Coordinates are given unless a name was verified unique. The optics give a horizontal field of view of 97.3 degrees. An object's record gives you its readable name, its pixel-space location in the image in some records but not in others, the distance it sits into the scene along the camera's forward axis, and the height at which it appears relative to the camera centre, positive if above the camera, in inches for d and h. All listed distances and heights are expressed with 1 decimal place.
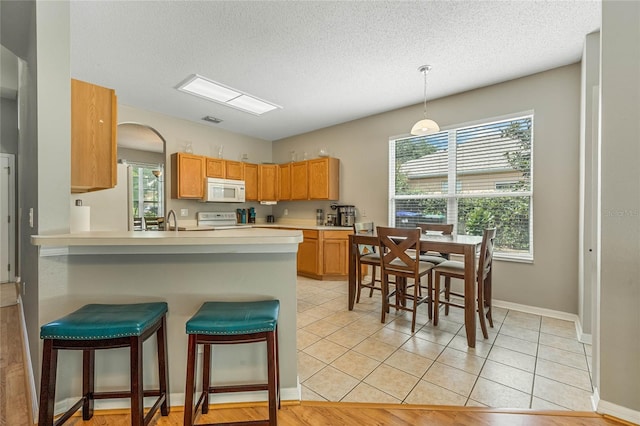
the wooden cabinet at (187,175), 185.9 +23.9
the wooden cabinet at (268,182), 231.6 +24.2
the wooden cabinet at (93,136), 80.4 +21.9
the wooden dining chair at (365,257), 132.3 -22.0
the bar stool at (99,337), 50.0 -23.1
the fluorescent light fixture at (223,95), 136.9 +62.5
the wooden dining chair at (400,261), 107.2 -19.8
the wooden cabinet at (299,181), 215.6 +23.6
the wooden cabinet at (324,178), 201.8 +24.0
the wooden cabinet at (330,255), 186.7 -29.3
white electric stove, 204.5 -7.4
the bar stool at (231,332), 52.2 -22.7
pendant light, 123.3 +37.4
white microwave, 194.2 +14.5
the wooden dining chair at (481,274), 102.0 -24.1
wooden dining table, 96.5 -14.4
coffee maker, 198.4 -2.7
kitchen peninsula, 62.2 -17.6
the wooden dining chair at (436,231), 133.3 -10.1
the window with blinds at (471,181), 134.0 +16.7
